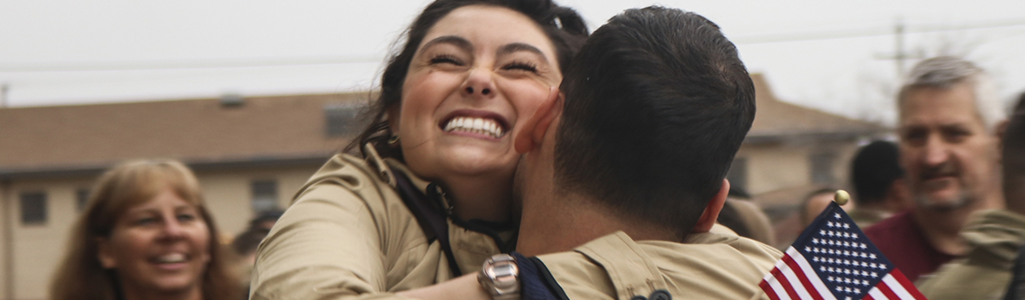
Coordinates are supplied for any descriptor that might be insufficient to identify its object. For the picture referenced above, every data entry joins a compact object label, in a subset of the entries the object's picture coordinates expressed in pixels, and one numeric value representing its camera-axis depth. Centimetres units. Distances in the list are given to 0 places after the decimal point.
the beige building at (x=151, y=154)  2669
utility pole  2548
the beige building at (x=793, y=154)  2400
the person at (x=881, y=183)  463
